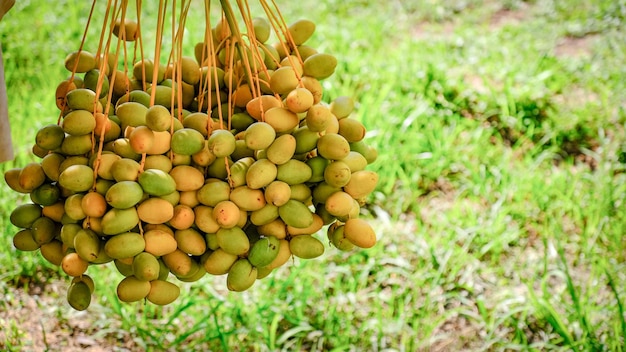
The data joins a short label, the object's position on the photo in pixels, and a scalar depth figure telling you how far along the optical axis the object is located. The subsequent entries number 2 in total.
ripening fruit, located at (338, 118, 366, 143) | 0.96
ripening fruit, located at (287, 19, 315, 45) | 1.06
